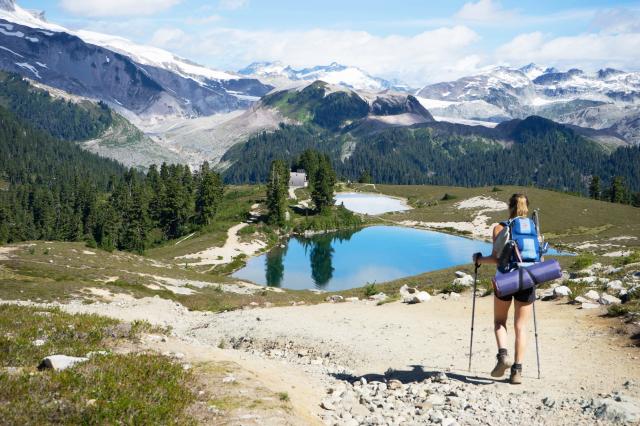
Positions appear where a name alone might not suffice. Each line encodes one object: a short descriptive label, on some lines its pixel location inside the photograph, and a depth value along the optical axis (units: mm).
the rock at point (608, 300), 20709
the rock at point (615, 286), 23138
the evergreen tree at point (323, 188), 135500
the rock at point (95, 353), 12953
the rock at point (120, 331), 16031
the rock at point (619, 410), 10234
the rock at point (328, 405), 12336
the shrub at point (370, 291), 35625
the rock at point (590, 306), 20828
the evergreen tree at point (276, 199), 119625
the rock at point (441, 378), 13953
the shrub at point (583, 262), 33375
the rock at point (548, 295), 24062
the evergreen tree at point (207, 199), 119062
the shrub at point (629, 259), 31467
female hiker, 13039
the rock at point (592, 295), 21905
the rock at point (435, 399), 12344
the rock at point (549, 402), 11453
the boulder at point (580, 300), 21736
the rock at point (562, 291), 23670
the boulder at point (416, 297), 28469
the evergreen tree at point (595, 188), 176425
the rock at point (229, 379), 12562
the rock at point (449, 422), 10930
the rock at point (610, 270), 28297
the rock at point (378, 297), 32344
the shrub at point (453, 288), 30252
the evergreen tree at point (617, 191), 171000
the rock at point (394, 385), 13703
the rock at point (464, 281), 30512
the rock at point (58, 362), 11688
